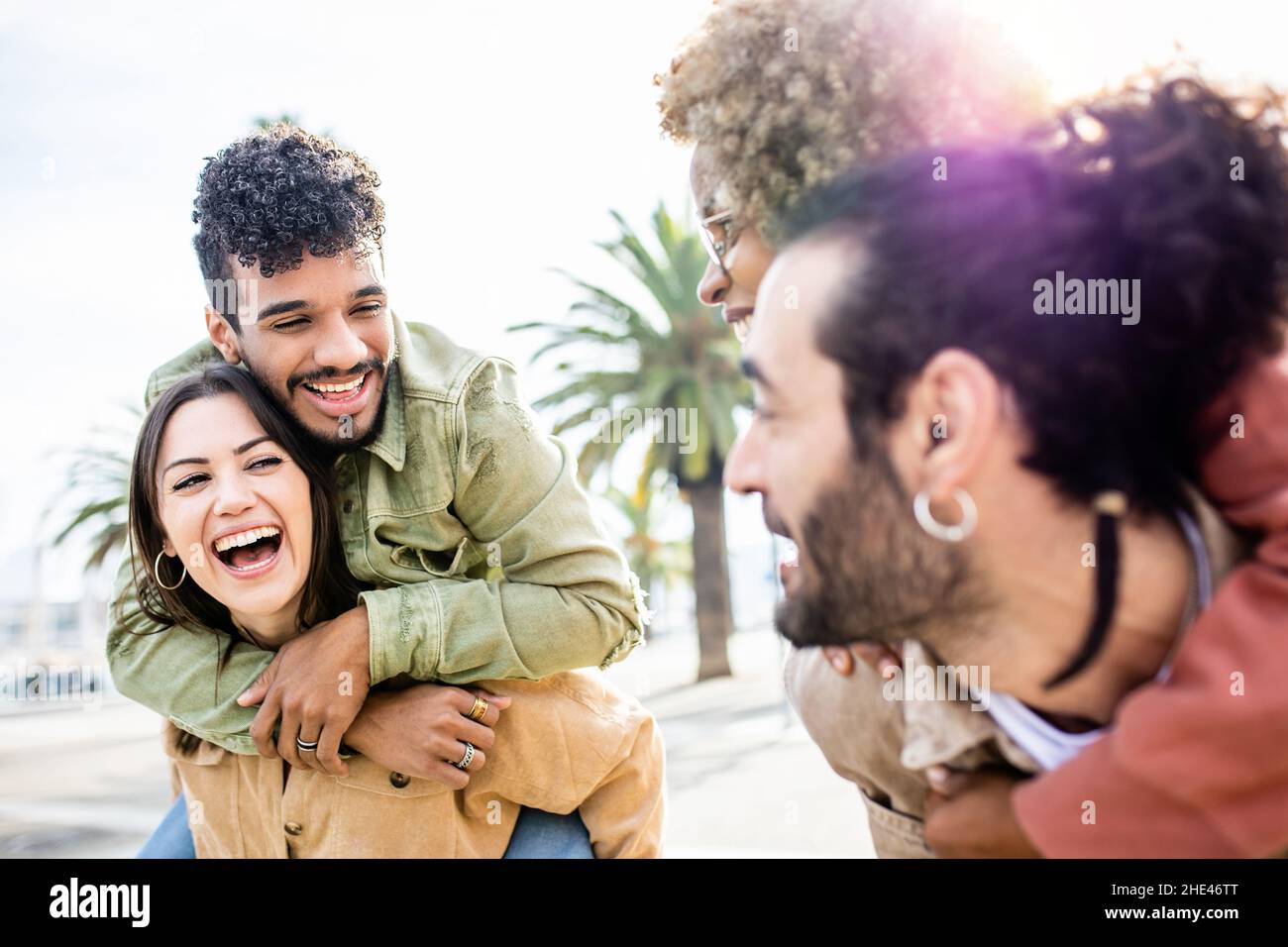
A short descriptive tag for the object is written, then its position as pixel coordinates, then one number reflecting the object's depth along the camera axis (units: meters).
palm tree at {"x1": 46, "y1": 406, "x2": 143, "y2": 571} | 15.65
